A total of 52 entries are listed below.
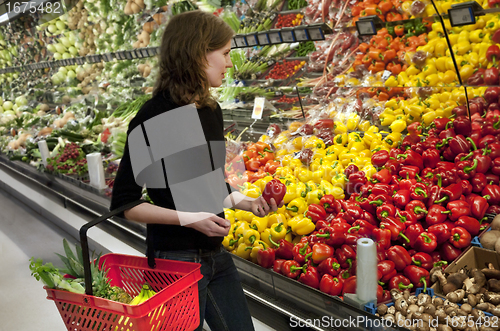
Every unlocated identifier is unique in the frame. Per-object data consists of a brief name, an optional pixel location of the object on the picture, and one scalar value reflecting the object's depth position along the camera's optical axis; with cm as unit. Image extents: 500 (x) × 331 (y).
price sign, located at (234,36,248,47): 414
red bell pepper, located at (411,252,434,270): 213
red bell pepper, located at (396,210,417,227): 229
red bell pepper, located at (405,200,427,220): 236
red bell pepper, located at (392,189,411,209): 243
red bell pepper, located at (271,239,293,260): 245
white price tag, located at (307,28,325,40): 339
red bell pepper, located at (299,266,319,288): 215
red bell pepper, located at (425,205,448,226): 231
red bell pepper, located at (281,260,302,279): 226
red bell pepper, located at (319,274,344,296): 206
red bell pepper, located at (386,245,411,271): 212
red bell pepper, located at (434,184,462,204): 241
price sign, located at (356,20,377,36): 336
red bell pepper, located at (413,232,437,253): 218
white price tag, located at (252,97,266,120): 413
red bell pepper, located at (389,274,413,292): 202
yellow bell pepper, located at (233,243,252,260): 254
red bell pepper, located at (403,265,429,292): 204
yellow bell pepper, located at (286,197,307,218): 263
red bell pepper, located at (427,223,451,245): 222
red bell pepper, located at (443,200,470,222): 232
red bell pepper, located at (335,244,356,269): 214
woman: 152
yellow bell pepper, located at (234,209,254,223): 273
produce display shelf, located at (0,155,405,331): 193
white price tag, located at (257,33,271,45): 384
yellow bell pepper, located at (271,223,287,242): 254
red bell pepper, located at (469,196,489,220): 234
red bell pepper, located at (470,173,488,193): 252
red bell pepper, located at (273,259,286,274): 236
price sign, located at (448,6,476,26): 270
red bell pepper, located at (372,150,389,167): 294
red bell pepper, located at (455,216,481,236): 226
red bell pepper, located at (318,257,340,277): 212
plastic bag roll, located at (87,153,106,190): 430
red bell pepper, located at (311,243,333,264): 220
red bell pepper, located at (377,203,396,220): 232
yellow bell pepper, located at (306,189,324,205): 271
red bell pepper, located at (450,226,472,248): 220
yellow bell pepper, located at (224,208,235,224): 284
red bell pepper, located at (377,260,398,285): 206
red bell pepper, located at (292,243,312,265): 230
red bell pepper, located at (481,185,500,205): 246
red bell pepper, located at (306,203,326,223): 252
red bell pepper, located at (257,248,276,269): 240
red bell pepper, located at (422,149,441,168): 276
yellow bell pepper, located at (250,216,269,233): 262
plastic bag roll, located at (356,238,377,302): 171
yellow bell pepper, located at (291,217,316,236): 249
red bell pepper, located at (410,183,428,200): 243
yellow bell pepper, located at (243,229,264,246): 255
